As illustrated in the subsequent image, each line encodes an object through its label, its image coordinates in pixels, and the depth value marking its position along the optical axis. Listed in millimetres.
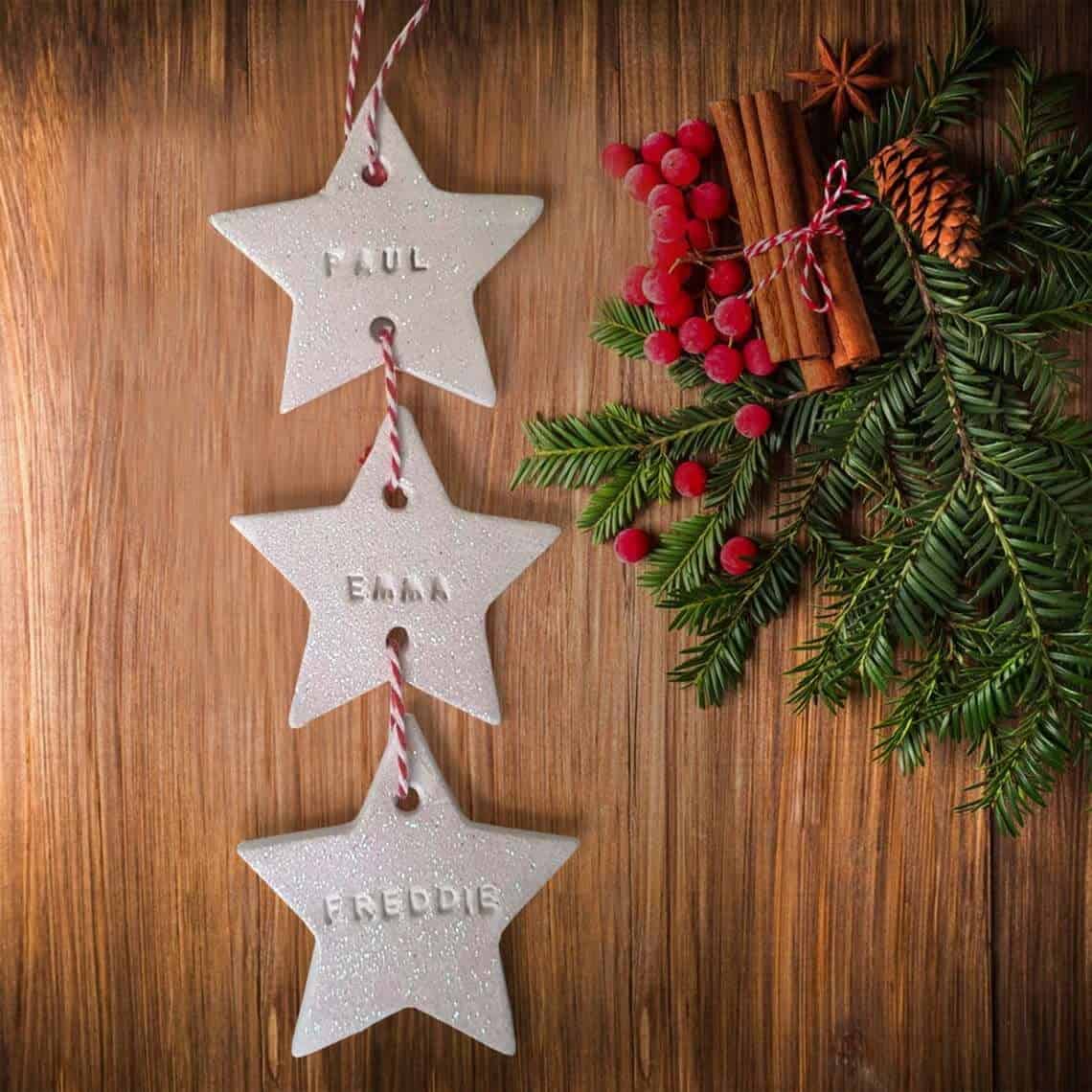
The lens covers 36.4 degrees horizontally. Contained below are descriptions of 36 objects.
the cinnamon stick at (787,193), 365
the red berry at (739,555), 380
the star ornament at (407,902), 387
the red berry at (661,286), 374
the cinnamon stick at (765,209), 367
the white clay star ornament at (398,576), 385
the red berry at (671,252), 376
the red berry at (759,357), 372
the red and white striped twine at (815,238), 362
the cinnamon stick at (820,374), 368
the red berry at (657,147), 382
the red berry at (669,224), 375
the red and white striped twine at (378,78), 382
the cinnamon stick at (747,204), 368
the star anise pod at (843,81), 377
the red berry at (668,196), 376
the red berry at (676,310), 376
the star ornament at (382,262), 385
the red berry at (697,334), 374
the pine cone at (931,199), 351
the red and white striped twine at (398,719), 387
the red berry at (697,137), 379
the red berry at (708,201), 376
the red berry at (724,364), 373
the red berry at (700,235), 378
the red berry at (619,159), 382
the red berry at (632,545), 385
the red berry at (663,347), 377
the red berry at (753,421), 374
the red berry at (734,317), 370
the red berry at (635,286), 382
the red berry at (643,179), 380
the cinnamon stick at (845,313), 364
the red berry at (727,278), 374
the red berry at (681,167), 377
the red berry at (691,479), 380
